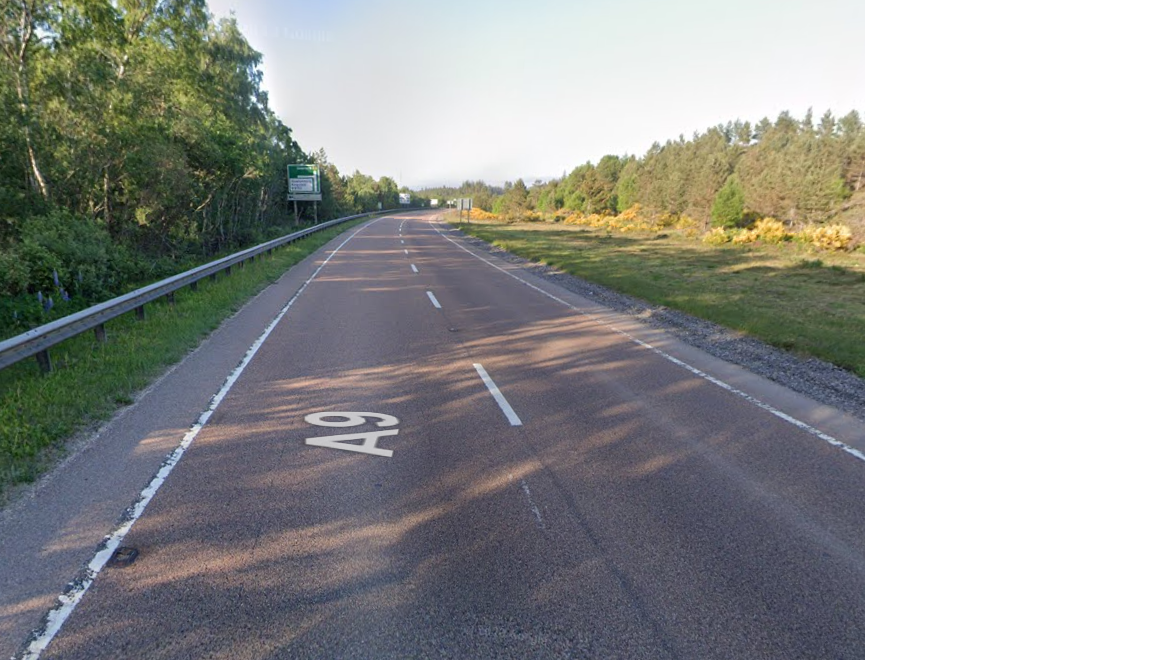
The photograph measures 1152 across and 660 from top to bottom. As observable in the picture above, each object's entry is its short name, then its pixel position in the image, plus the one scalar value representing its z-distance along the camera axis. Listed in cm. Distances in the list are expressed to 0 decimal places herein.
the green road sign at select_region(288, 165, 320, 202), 4184
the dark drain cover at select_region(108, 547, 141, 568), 368
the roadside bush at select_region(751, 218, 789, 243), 4056
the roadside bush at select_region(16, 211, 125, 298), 1143
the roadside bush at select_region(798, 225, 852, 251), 3422
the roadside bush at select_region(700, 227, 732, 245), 4125
